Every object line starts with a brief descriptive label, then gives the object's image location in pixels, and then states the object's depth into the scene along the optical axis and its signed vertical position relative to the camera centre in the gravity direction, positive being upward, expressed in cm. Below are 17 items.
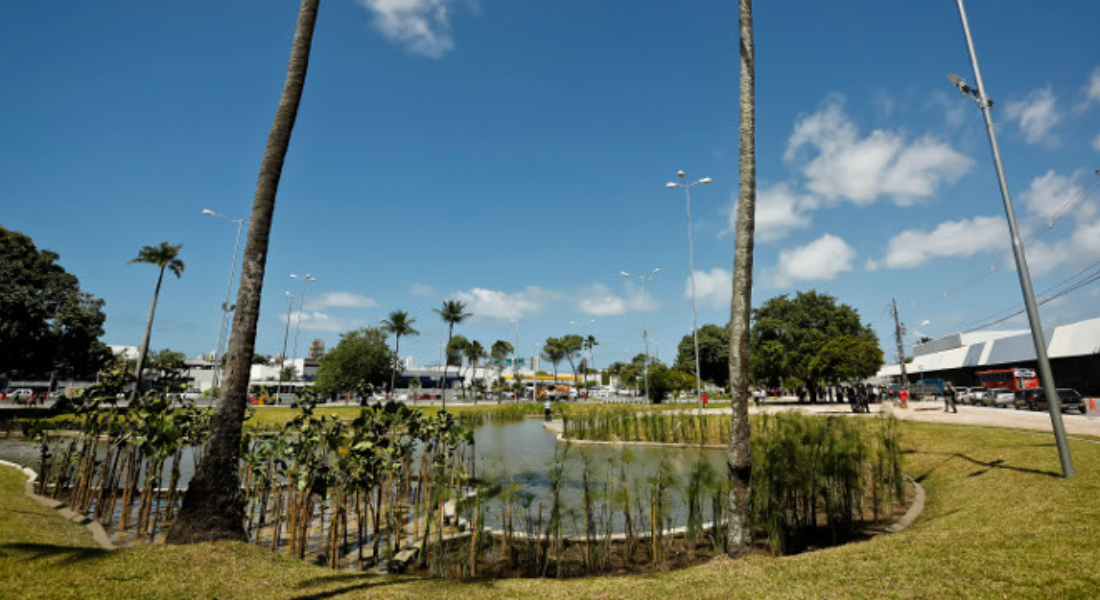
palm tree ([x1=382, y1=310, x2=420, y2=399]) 7269 +1107
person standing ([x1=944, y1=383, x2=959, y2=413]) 3086 +22
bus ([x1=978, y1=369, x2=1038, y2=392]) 4422 +194
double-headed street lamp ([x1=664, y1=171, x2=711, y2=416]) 3419 +1048
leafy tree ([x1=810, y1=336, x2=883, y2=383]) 4372 +349
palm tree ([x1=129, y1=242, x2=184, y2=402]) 4896 +1432
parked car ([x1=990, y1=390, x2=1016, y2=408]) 3941 +10
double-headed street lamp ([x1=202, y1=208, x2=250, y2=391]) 3950 +1083
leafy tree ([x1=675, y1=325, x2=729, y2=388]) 8000 +757
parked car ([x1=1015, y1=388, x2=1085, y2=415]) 3028 +0
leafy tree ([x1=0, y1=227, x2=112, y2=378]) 3359 +627
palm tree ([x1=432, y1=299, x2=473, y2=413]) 7162 +1257
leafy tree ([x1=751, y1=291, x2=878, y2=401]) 5022 +749
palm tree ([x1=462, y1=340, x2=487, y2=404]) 10822 +1106
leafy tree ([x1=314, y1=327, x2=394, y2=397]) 6625 +545
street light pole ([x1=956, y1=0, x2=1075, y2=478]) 941 +188
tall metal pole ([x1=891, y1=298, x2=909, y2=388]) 5785 +583
